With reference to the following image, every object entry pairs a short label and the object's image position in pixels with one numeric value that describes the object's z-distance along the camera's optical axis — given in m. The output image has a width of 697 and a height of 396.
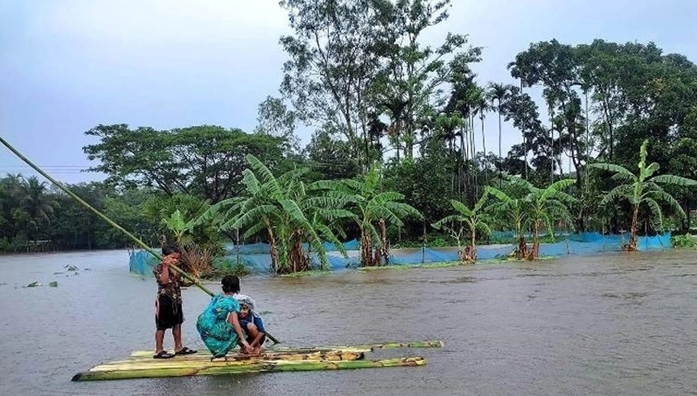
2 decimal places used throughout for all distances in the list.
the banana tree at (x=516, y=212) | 28.78
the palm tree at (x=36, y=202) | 69.81
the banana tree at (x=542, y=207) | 28.55
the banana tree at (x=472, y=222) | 27.65
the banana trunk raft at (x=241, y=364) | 7.04
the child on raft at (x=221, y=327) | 7.54
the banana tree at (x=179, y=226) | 26.09
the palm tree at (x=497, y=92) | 53.97
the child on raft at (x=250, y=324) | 7.71
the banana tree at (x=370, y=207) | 26.58
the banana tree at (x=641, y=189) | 30.53
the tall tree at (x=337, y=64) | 41.59
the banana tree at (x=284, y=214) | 24.02
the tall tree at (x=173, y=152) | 41.44
